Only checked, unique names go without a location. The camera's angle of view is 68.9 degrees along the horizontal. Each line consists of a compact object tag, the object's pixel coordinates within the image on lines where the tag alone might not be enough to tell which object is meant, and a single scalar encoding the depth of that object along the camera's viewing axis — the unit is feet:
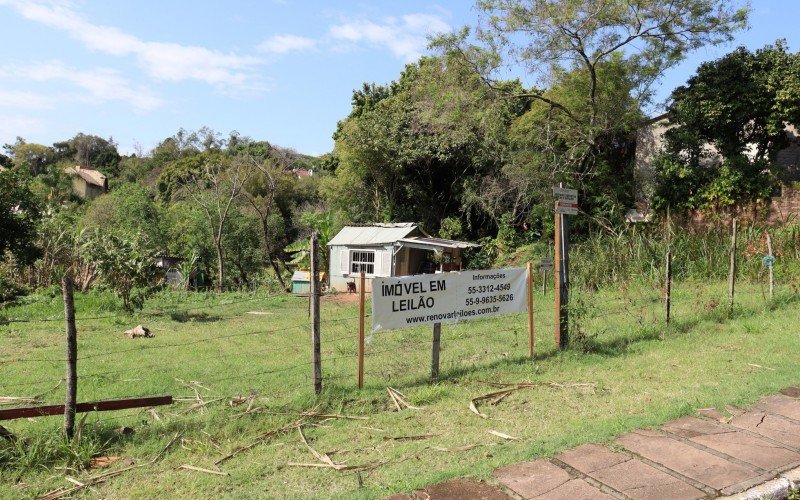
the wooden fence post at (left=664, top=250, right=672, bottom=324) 30.50
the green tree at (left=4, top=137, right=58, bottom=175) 195.21
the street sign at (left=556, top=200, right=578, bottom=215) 26.66
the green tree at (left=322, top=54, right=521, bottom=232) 78.79
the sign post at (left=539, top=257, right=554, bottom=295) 35.88
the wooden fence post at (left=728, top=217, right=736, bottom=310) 32.40
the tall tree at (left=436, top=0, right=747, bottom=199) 54.95
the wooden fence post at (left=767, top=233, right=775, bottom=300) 33.97
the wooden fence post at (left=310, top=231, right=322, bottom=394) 20.31
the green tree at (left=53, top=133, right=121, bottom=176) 231.50
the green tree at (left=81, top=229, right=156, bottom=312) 51.85
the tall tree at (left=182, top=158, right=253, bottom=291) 83.76
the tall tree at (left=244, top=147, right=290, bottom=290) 123.95
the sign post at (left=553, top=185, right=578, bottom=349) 26.86
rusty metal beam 15.99
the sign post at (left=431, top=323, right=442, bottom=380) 23.15
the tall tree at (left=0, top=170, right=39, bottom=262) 56.54
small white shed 73.87
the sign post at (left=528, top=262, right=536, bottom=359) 25.93
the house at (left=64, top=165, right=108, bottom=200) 185.06
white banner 22.06
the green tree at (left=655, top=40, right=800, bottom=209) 56.49
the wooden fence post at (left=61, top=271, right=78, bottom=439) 16.47
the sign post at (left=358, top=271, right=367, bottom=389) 21.11
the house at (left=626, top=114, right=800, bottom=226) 55.01
